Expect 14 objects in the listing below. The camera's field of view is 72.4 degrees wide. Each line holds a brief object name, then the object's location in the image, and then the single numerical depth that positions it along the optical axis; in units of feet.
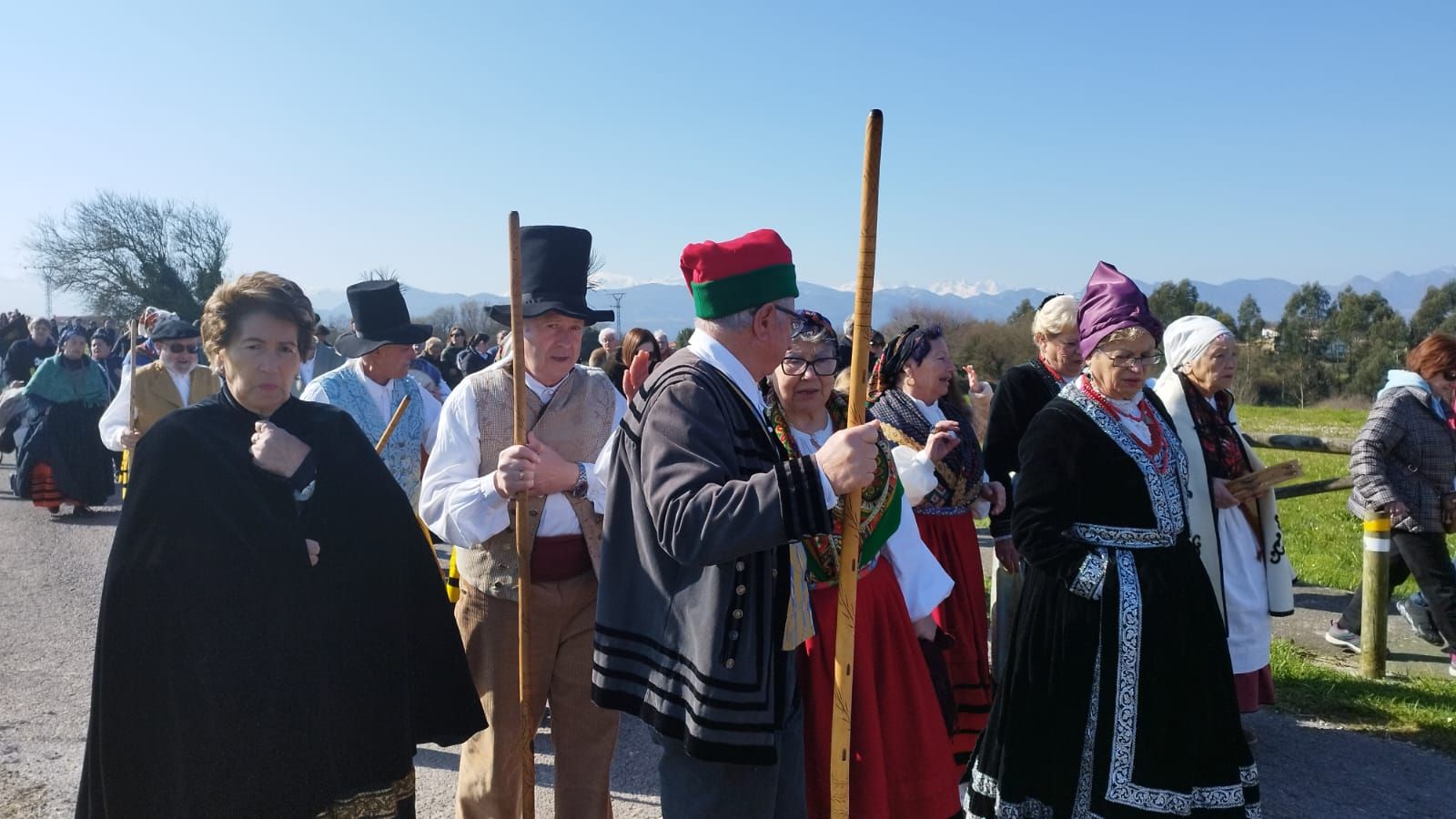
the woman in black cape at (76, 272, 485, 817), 7.95
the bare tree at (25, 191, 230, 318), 124.67
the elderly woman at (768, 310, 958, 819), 8.78
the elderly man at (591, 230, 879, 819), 6.78
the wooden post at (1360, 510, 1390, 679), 18.33
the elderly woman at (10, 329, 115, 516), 34.53
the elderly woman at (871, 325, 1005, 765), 14.02
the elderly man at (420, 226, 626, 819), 10.59
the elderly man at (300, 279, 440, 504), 14.05
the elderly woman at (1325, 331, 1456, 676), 18.33
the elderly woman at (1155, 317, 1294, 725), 14.44
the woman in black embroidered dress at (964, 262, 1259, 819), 10.79
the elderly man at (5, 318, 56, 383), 47.21
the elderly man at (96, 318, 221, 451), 20.25
